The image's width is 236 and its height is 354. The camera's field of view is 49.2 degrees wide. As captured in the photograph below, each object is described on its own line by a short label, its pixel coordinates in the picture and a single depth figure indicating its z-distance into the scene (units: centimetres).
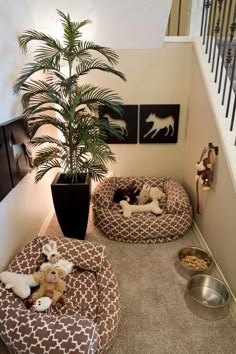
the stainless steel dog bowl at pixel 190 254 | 194
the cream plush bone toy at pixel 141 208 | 252
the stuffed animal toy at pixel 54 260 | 180
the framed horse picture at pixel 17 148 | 181
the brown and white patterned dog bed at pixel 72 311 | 125
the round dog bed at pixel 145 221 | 230
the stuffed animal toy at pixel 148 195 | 269
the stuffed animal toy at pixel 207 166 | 196
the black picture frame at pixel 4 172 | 170
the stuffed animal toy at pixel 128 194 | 273
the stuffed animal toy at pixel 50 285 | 161
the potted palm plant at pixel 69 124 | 192
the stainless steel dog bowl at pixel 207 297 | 161
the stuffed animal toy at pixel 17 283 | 157
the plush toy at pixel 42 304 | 150
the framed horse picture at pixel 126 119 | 281
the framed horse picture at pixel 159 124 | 281
